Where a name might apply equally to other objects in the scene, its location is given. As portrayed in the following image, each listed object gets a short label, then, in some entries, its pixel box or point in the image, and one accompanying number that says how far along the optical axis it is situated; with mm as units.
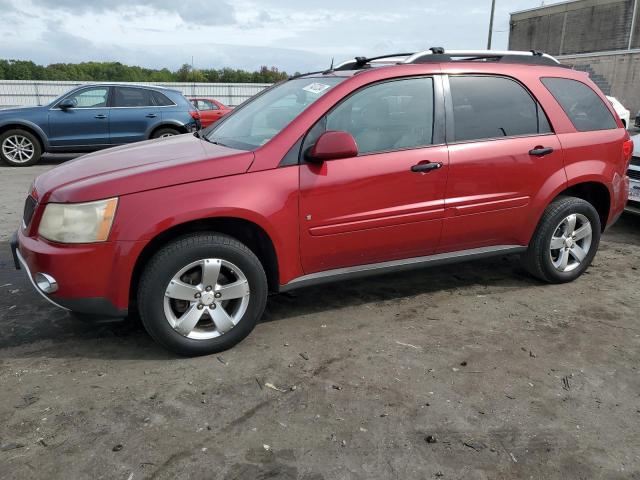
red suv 3029
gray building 37938
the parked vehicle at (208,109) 16719
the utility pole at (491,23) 27844
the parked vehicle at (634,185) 6109
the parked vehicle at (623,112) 13983
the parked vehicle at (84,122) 10547
